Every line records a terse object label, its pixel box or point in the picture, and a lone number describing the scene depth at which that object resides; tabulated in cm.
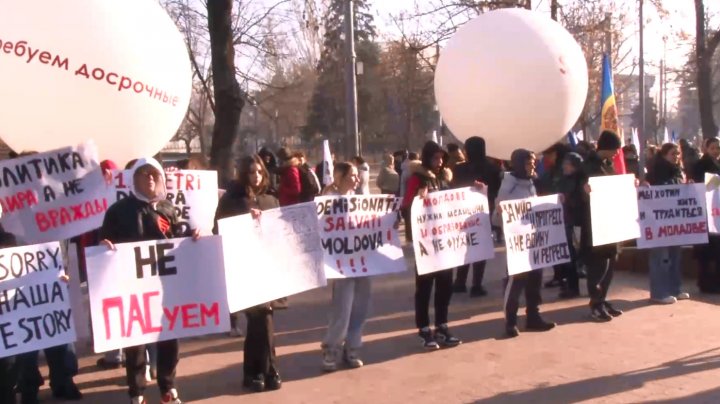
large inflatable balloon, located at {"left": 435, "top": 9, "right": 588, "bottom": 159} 938
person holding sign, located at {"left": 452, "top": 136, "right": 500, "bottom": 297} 948
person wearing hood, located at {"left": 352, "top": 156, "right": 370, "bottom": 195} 1126
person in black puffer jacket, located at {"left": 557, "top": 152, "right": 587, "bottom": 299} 926
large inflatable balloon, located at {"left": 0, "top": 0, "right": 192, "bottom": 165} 650
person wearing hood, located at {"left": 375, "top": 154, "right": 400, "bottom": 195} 1744
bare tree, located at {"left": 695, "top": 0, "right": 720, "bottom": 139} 2039
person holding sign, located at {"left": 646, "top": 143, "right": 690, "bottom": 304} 995
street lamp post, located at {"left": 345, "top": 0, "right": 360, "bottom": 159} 1836
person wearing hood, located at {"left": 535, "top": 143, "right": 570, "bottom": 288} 965
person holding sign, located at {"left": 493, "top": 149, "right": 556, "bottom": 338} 852
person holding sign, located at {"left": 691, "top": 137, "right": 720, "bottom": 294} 1034
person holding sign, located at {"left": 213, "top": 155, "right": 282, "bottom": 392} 670
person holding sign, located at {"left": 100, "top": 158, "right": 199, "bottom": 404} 609
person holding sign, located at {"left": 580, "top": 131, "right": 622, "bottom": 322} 910
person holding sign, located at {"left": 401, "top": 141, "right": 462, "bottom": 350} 790
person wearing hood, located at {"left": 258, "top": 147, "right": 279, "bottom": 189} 1082
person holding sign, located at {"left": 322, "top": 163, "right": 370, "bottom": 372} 732
